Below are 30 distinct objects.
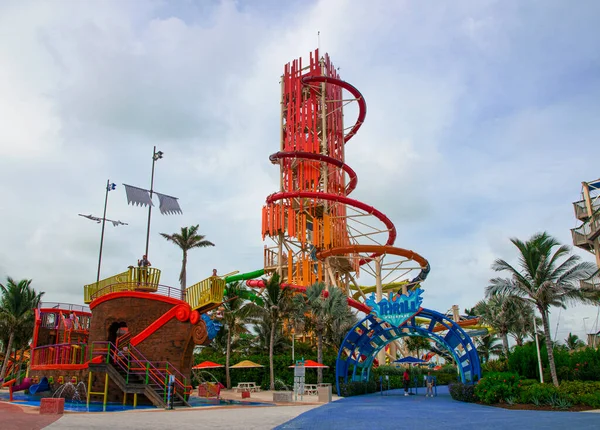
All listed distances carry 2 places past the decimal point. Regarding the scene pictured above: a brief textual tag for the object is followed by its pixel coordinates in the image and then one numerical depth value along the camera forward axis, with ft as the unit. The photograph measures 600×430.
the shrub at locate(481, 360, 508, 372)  100.42
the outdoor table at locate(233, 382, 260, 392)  108.62
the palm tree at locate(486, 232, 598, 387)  76.38
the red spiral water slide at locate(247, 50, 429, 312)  144.36
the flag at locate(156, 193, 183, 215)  101.81
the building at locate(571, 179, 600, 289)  119.65
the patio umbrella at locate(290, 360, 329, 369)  96.57
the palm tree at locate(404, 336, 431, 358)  156.97
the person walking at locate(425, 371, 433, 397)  99.04
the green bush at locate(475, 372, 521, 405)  72.02
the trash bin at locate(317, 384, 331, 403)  84.29
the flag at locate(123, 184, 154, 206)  95.40
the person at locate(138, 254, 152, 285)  82.64
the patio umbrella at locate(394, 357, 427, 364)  112.98
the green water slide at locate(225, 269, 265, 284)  168.76
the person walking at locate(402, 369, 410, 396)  101.56
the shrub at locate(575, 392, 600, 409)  63.29
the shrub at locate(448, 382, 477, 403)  80.53
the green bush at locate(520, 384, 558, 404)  66.30
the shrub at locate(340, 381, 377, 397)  98.32
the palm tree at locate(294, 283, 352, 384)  100.27
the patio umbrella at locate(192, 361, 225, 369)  110.23
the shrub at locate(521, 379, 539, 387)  74.88
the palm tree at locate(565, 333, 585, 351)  181.27
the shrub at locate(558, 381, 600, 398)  66.13
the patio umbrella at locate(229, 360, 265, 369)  108.13
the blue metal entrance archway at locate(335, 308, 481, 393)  86.48
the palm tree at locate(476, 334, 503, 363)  163.53
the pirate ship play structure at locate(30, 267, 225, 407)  71.10
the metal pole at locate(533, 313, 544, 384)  79.01
